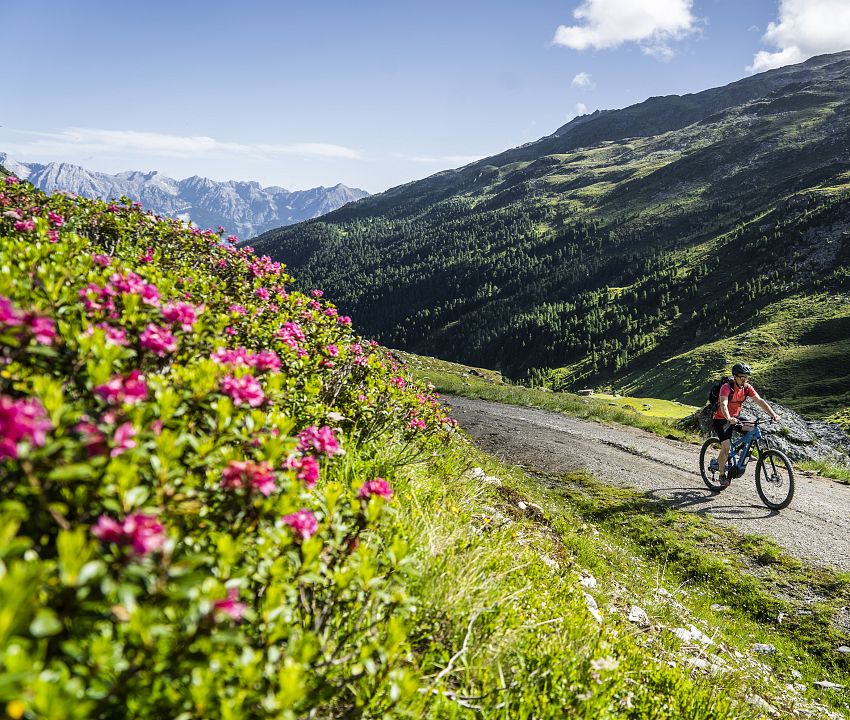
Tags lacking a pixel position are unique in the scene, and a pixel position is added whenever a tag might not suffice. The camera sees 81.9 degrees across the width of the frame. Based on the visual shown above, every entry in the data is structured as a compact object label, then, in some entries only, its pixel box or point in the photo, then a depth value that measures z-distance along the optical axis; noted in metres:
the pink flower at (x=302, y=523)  2.30
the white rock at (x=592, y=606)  4.84
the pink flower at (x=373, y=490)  2.79
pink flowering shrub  1.52
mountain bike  10.59
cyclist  11.06
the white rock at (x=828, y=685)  5.55
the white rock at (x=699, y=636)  5.51
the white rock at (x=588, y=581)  6.22
